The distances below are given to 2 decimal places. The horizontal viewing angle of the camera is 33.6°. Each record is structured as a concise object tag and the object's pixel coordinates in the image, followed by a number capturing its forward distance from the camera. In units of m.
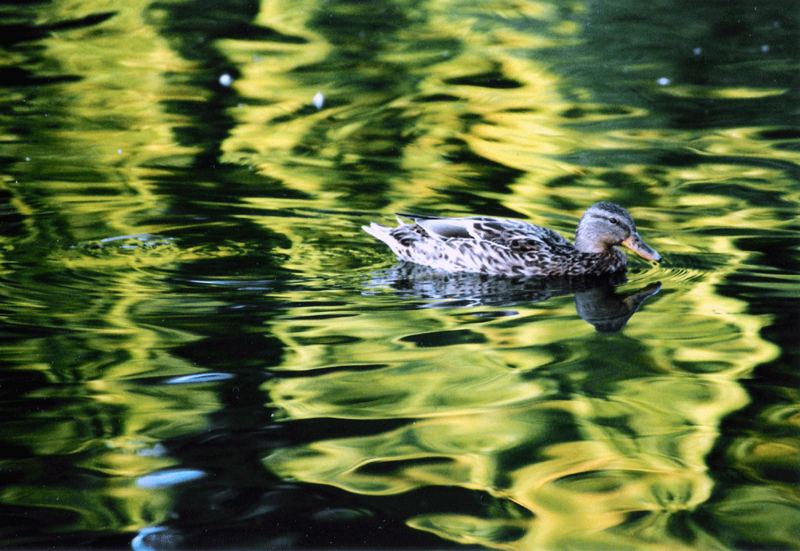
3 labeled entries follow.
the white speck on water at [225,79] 13.84
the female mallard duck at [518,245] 8.21
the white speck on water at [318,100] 13.02
